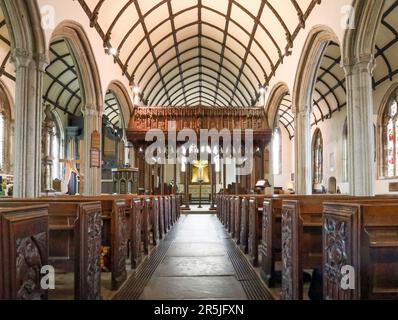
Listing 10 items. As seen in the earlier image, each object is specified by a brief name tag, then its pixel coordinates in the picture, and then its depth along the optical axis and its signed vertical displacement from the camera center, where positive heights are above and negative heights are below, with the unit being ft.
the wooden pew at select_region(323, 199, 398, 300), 5.61 -1.25
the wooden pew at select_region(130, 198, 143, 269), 12.88 -2.25
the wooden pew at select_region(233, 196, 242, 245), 18.49 -2.34
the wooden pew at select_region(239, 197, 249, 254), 16.05 -2.43
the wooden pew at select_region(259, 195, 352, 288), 10.43 -1.97
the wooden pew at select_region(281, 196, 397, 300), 7.72 -1.65
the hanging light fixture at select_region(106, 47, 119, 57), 31.11 +10.94
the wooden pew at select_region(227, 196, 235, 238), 21.42 -2.72
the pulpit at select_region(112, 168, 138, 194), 34.94 -0.54
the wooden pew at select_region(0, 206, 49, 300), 4.53 -1.08
